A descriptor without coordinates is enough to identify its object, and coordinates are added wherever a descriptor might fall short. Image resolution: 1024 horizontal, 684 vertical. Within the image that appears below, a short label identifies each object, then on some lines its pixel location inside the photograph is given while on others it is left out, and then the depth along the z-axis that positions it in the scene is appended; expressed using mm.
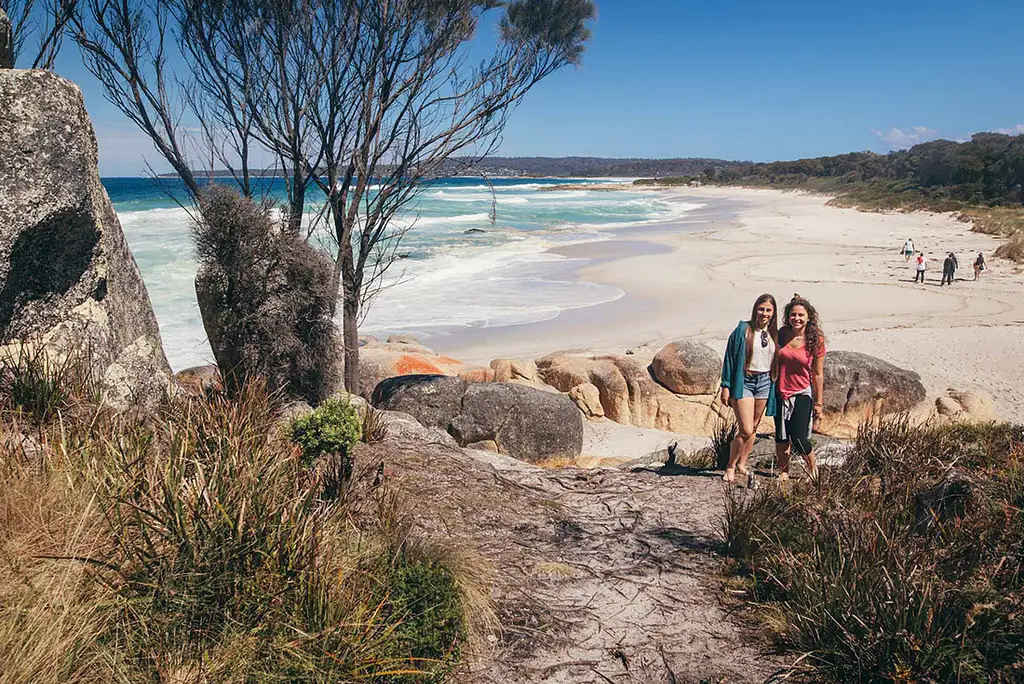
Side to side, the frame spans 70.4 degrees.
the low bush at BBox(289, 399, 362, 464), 4340
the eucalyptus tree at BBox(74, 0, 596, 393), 8070
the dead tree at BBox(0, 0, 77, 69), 7523
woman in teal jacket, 5961
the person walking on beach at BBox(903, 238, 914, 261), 27469
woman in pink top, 5855
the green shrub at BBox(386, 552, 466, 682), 3127
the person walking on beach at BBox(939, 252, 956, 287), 22516
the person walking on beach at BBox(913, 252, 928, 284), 23250
